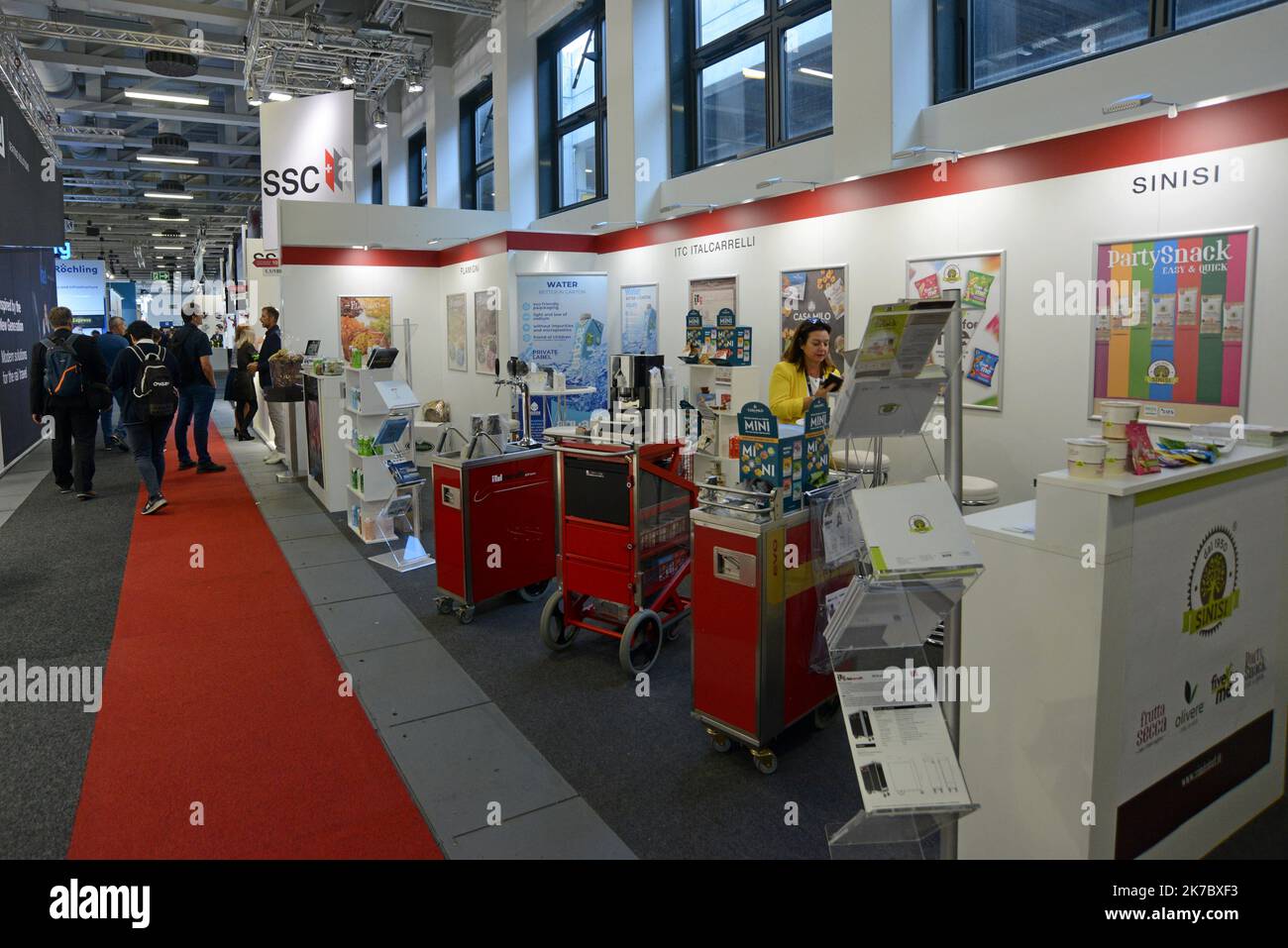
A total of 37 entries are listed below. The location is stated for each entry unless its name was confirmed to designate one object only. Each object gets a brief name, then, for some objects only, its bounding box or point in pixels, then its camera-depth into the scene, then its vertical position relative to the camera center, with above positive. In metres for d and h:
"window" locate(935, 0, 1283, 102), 4.62 +1.92
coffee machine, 6.59 -0.15
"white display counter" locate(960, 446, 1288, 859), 2.11 -0.79
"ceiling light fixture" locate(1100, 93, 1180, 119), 3.94 +1.15
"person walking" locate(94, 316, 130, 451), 9.58 +0.28
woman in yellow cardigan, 4.56 -0.06
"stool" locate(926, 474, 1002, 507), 4.27 -0.66
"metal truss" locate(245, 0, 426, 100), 10.40 +3.96
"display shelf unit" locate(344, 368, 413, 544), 6.19 -0.54
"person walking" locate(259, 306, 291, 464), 9.62 +0.16
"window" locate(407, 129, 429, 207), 14.90 +3.26
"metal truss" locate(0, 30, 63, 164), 10.11 +3.50
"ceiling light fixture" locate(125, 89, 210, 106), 12.15 +3.73
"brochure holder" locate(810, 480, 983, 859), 1.72 -0.62
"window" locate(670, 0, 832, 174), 7.12 +2.51
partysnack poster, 4.05 +0.15
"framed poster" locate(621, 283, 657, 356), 8.61 +0.41
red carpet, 2.73 -1.46
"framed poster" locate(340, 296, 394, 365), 10.66 +0.51
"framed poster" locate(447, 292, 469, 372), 10.70 +0.35
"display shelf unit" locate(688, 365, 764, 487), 5.86 -0.20
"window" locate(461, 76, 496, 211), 12.45 +3.04
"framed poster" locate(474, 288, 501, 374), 9.61 +0.35
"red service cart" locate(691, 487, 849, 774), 3.02 -0.92
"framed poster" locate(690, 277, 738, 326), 7.43 +0.56
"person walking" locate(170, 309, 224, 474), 9.18 -0.23
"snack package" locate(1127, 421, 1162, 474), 2.15 -0.23
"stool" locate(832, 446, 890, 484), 4.52 -0.56
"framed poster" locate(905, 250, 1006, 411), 5.18 +0.22
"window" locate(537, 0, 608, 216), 9.91 +2.94
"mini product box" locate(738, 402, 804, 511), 3.05 -0.33
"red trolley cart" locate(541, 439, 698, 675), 3.94 -0.85
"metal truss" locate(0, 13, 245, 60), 9.92 +3.88
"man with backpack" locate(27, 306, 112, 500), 7.48 -0.18
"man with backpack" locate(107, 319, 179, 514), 7.05 -0.30
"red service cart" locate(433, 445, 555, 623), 4.75 -0.92
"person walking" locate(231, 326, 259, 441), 10.95 -0.28
